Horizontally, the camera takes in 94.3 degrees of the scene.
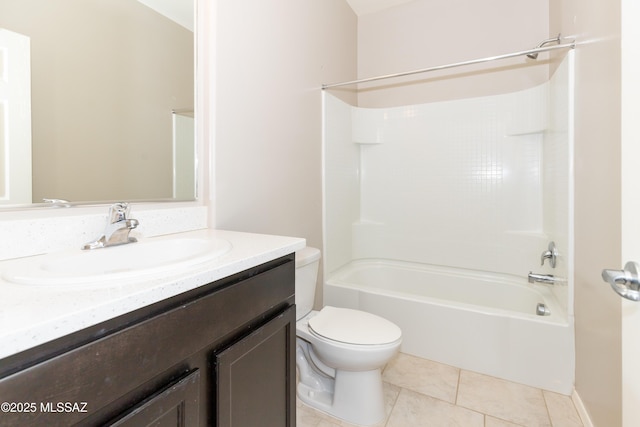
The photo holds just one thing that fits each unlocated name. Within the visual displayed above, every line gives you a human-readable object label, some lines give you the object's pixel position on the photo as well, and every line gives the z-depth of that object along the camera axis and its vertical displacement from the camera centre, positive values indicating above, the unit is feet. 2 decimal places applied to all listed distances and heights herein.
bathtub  5.24 -2.19
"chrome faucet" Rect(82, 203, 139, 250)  2.89 -0.17
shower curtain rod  5.14 +2.98
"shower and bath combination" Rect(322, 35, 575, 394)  5.50 -0.26
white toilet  4.33 -2.14
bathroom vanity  1.36 -0.88
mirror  2.76 +1.23
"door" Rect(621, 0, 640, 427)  1.66 +0.11
